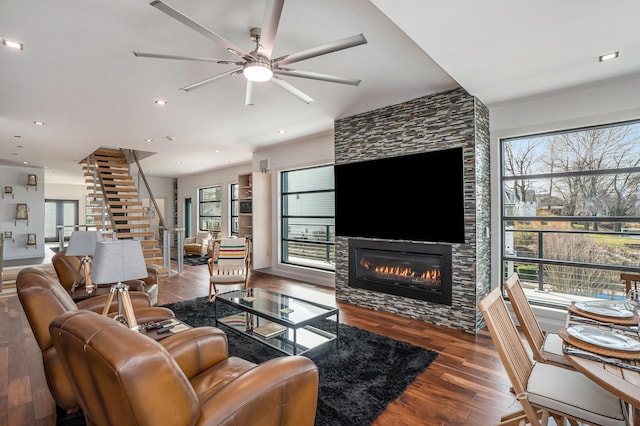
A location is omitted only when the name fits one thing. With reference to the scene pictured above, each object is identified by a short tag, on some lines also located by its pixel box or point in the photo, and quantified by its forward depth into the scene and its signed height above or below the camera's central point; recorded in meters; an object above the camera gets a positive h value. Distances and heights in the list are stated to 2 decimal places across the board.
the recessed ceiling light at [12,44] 2.51 +1.45
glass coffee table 2.88 -0.94
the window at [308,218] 6.17 +0.01
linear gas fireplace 3.76 -0.68
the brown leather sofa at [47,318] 1.82 -0.57
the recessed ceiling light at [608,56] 2.60 +1.35
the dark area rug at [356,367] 2.16 -1.31
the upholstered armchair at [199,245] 9.70 -0.81
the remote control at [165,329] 2.34 -0.84
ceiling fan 1.73 +1.12
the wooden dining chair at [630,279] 2.39 -0.50
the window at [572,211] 3.20 +0.06
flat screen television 3.66 +0.27
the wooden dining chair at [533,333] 1.99 -0.81
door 12.57 +0.23
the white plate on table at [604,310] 1.88 -0.60
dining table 1.23 -0.64
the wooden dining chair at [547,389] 1.45 -0.89
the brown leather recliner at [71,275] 3.89 -0.70
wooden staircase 7.19 +0.47
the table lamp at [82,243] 2.89 -0.22
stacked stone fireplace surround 3.53 +0.65
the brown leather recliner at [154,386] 0.98 -0.61
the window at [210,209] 10.40 +0.34
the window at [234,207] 9.48 +0.37
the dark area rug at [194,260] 8.34 -1.16
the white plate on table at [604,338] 1.45 -0.61
